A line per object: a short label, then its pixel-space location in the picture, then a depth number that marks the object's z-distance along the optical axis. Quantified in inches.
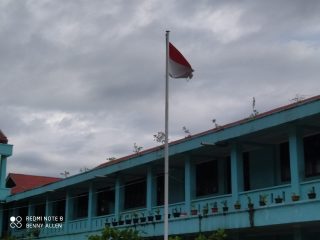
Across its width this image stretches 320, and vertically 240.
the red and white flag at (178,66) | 540.1
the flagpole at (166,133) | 523.2
